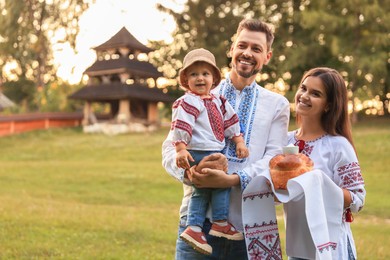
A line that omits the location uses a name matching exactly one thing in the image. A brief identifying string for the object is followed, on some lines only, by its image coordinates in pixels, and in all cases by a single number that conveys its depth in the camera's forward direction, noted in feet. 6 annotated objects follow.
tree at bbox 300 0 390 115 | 88.84
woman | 10.42
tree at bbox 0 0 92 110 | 119.03
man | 10.64
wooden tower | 104.47
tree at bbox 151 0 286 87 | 108.78
